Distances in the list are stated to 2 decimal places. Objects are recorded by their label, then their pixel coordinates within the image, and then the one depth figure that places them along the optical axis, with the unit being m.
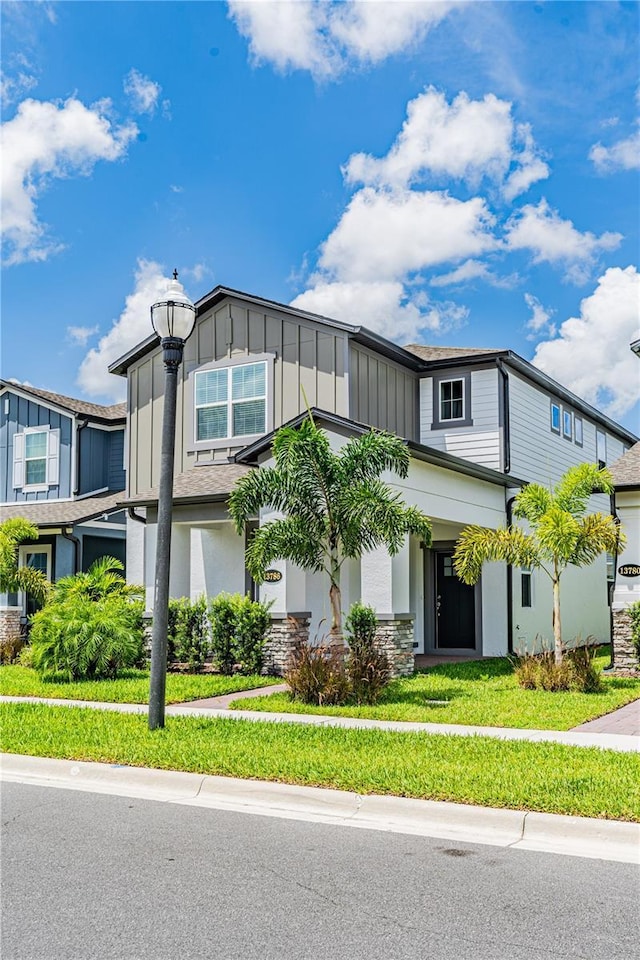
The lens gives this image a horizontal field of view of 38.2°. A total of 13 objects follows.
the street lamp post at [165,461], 10.73
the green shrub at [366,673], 13.05
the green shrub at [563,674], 14.22
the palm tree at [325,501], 13.73
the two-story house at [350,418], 19.28
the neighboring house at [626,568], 17.23
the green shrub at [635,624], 17.06
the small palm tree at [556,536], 15.02
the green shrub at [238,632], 16.95
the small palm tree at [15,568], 20.72
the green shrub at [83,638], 16.42
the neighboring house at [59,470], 23.91
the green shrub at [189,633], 17.92
